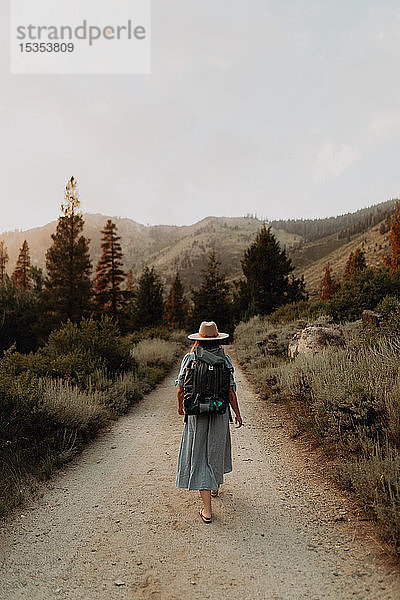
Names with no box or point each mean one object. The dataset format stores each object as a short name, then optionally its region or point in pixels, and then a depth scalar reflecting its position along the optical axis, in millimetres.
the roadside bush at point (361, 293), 16672
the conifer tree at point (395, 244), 30862
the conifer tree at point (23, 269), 48812
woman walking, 4336
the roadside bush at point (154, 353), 15328
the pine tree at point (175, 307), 43688
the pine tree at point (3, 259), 54094
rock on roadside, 10914
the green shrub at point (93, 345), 10508
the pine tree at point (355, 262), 44303
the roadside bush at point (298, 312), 18172
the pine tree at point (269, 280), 26984
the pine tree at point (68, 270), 30047
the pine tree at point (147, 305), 35031
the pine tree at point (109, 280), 33625
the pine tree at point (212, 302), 32625
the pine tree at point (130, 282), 66562
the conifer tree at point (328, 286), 47544
